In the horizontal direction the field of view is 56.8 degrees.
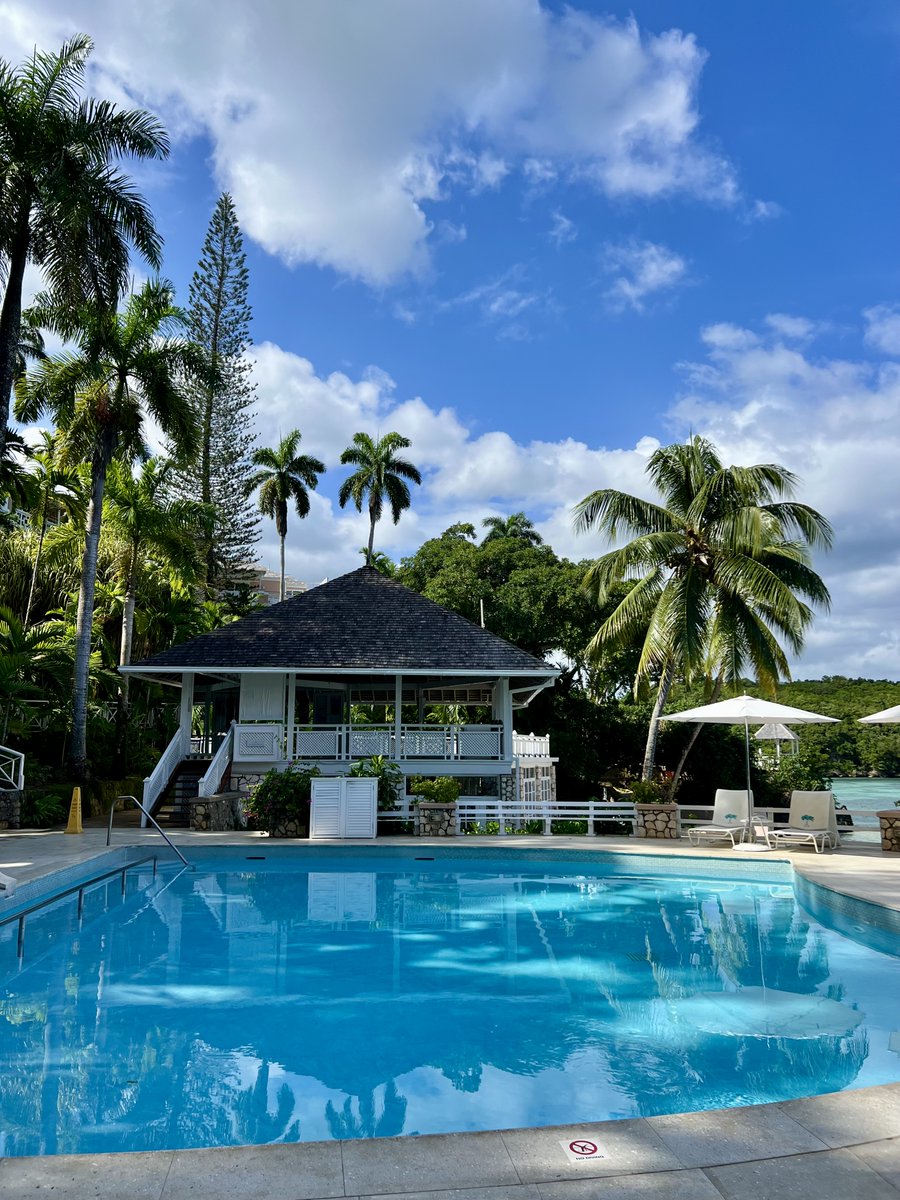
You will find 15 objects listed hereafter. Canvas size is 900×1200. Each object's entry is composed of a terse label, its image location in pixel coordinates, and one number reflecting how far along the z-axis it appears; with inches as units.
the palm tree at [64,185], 627.2
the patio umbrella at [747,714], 620.7
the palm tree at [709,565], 774.5
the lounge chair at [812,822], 610.2
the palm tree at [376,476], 1620.3
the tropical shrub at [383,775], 709.9
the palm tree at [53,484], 928.3
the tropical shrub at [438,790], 706.8
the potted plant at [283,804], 672.4
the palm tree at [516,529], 1704.0
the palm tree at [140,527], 952.9
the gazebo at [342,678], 762.2
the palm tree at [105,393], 805.2
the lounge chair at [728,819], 631.2
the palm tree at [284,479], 1616.6
